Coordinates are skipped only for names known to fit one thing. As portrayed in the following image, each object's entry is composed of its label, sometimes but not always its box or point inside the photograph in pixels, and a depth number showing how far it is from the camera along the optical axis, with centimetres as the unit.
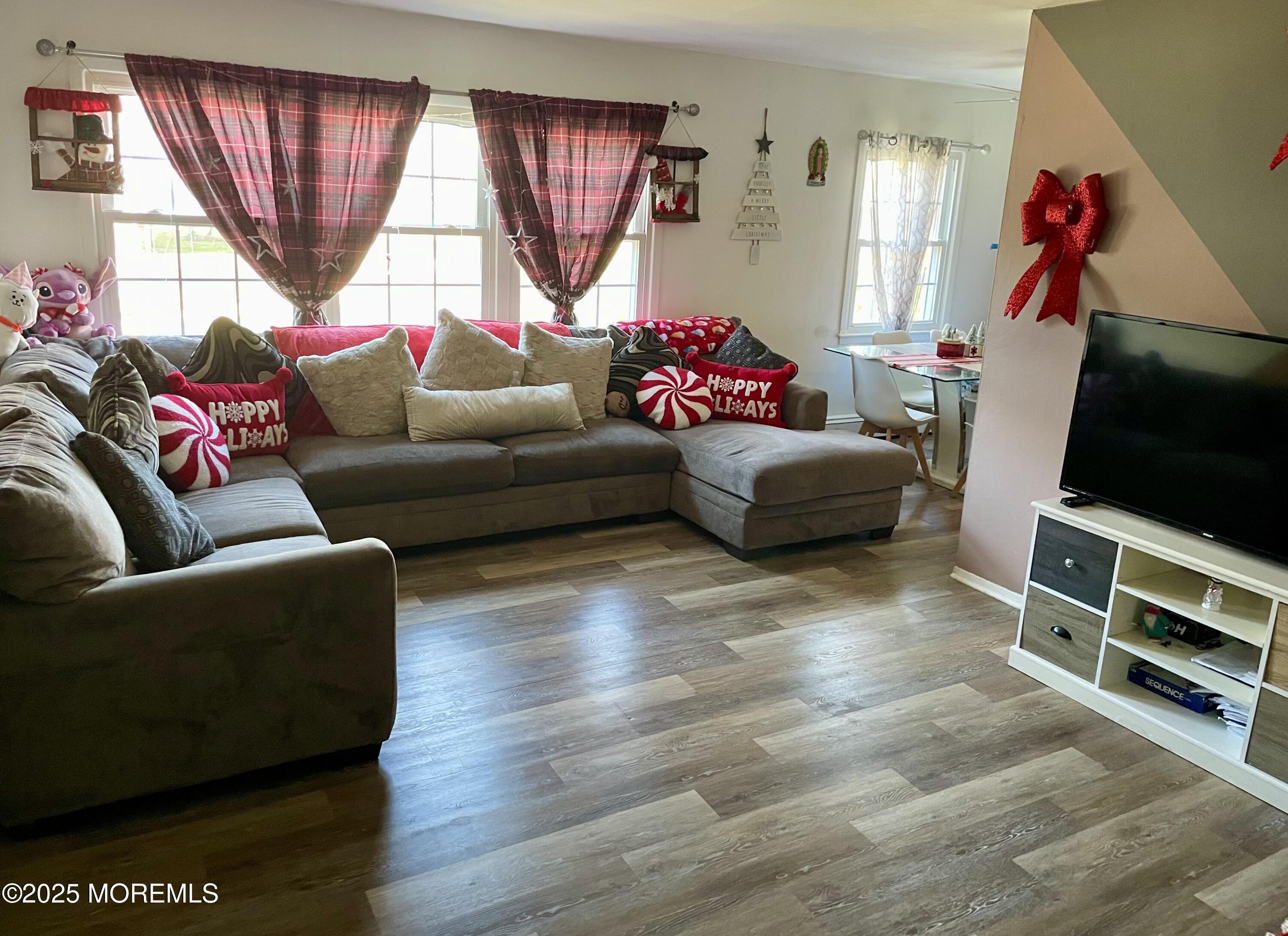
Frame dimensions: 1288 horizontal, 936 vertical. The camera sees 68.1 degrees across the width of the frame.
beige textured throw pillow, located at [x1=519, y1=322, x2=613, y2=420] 465
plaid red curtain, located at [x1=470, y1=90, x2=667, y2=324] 493
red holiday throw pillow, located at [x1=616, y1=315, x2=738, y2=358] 518
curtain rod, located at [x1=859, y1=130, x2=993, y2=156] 613
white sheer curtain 628
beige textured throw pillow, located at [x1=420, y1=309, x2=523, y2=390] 443
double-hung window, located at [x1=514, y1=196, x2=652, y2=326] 559
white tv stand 259
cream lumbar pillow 416
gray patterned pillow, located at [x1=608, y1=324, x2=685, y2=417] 487
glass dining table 521
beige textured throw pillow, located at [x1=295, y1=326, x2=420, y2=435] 414
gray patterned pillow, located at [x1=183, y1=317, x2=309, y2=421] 397
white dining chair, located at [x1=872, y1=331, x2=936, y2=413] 584
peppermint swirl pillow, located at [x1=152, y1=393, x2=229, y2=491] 334
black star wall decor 575
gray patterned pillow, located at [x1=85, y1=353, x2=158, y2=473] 288
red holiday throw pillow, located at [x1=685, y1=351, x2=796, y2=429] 483
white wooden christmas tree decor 579
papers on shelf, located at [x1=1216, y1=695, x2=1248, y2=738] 278
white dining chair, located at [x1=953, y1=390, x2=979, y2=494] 532
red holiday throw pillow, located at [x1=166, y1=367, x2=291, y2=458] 379
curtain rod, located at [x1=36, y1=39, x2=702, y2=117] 396
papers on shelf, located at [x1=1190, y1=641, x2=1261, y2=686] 273
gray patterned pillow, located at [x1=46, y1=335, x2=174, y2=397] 367
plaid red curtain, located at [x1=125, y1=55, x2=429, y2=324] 421
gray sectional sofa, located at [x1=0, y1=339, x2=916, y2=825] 211
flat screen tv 266
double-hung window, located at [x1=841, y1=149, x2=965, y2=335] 641
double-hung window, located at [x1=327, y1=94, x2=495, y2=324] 489
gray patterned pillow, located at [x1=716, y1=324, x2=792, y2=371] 503
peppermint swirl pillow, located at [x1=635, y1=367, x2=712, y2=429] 475
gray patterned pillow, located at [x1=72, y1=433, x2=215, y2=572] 244
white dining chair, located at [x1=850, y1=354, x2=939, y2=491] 516
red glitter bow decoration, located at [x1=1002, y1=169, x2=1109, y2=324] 328
